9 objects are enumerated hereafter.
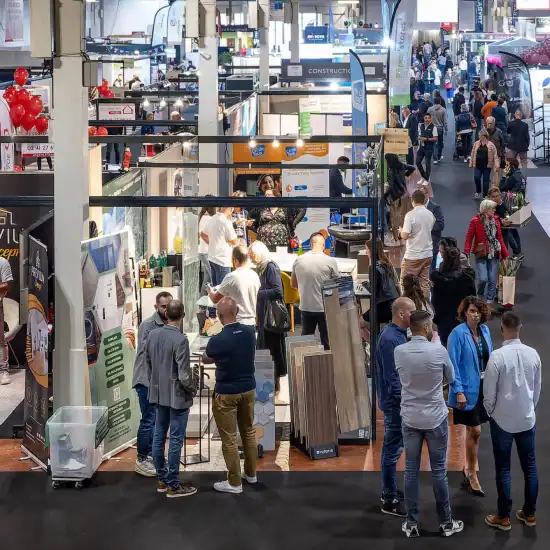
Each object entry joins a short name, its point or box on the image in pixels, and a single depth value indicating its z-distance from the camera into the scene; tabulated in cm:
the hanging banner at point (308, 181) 1427
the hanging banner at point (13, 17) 2945
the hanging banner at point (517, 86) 2661
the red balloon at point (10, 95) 1772
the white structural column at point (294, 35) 2561
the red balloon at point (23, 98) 1767
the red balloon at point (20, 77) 1900
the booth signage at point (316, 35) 4103
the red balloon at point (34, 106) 1767
